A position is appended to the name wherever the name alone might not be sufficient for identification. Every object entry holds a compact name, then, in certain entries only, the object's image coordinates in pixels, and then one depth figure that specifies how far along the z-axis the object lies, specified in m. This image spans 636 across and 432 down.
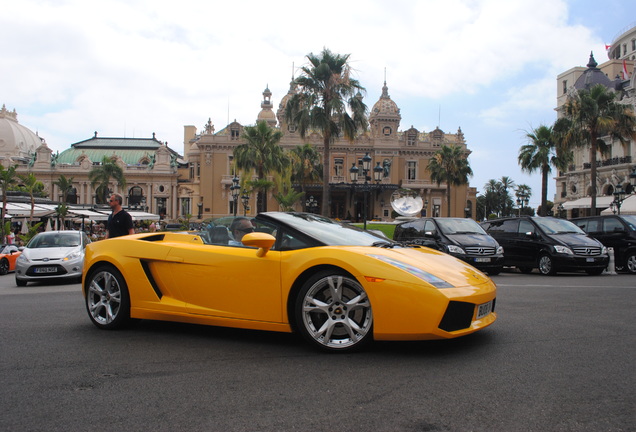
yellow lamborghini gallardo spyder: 3.93
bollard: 13.50
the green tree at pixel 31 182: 25.22
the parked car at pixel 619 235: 13.85
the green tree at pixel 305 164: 55.62
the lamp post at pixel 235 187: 31.62
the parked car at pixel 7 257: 15.73
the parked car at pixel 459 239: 12.54
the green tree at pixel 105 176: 66.19
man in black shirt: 7.49
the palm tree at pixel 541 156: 32.38
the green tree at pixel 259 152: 35.75
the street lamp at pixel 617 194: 25.89
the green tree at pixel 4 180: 23.98
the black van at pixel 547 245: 12.72
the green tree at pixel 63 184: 50.84
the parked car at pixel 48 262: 11.84
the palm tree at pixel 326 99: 26.73
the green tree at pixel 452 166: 51.53
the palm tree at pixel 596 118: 25.89
